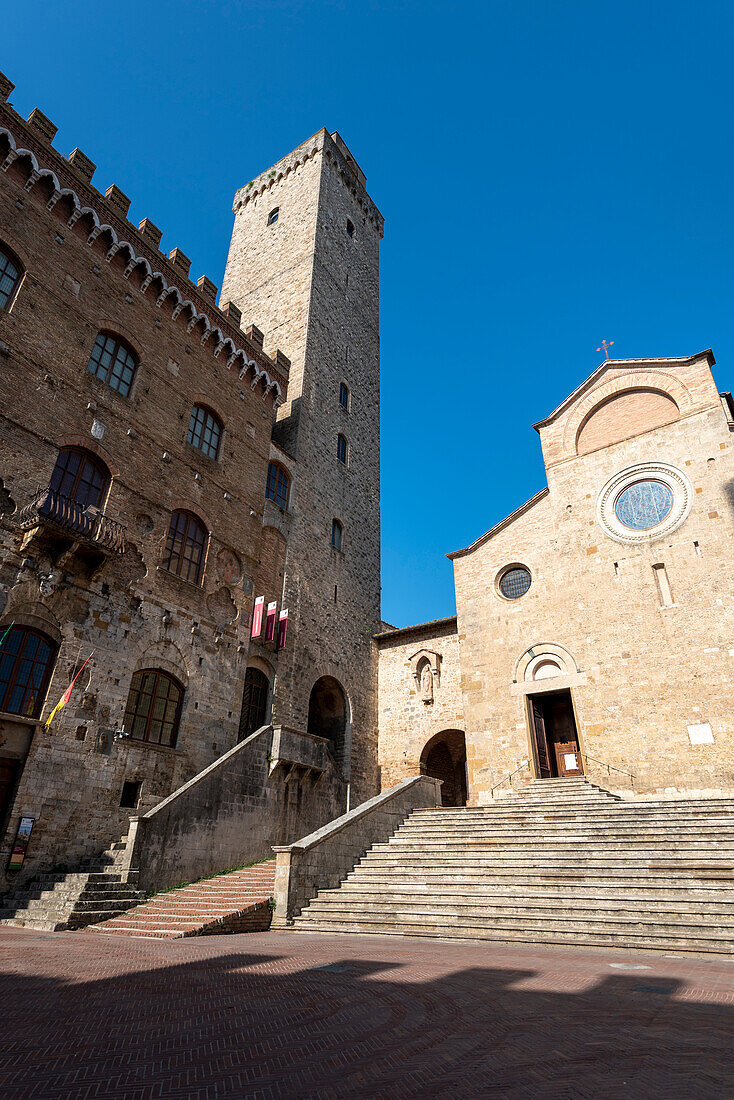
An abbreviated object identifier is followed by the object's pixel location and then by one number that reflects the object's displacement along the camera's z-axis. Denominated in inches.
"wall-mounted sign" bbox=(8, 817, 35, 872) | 427.2
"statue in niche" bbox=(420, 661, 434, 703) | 873.6
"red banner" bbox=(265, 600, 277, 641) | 713.0
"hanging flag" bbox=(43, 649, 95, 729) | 466.0
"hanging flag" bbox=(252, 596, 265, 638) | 696.4
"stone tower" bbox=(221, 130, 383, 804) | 832.3
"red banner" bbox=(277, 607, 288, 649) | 735.7
